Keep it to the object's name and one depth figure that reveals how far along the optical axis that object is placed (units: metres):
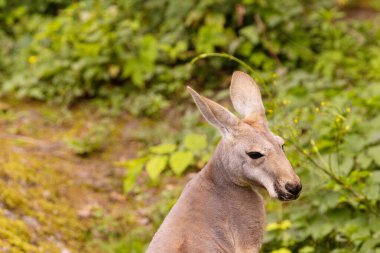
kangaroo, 7.76
